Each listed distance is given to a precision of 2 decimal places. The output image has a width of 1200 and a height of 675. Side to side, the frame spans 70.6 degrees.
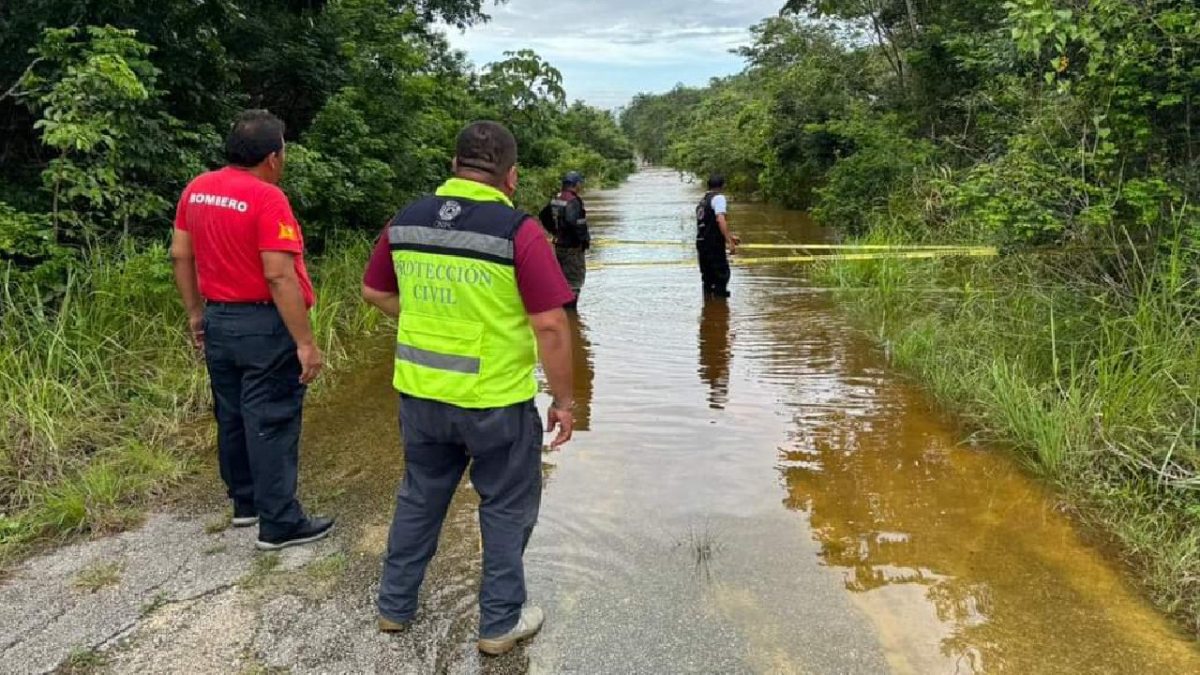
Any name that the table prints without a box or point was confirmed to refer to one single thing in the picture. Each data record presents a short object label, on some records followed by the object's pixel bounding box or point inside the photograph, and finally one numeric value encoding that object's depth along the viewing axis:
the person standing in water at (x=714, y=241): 9.31
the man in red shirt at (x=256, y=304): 3.40
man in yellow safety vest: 2.69
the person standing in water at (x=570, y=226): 8.37
